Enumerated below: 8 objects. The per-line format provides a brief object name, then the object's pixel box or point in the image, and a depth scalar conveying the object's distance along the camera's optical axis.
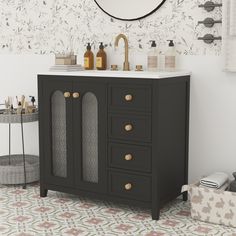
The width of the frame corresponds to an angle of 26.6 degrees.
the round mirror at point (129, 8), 3.52
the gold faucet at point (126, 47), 3.50
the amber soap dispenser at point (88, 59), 3.74
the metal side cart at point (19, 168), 3.72
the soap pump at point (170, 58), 3.40
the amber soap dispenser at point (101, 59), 3.70
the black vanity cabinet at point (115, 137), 3.12
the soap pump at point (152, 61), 3.46
